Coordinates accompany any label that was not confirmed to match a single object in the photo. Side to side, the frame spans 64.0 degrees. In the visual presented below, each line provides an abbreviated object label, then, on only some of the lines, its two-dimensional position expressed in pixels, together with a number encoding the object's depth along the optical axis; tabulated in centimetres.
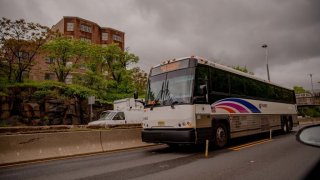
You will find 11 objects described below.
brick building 4634
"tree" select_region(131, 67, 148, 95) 4185
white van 2003
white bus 955
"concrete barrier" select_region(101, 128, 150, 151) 1130
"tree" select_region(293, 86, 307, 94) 12054
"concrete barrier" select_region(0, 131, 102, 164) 836
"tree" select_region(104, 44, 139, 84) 3981
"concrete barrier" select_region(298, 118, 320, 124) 4369
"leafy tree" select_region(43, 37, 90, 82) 3638
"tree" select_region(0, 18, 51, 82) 3120
